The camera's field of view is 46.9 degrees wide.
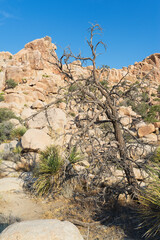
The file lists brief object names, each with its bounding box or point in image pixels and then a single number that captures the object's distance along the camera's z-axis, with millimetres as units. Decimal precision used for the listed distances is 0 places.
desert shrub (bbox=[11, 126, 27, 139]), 13102
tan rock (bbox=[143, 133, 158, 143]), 15566
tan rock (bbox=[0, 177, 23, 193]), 6279
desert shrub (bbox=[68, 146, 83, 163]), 6898
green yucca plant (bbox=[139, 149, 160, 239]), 3373
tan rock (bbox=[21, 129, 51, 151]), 8883
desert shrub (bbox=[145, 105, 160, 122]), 22438
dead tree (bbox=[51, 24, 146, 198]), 4164
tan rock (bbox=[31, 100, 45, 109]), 24578
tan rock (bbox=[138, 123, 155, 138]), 16703
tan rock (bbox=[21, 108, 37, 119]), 19819
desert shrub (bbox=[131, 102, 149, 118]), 22816
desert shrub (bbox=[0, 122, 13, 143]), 13344
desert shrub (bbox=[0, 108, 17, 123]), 17284
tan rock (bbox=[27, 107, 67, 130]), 13325
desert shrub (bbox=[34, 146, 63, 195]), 6062
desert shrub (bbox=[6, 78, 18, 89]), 34094
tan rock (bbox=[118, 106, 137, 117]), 23300
